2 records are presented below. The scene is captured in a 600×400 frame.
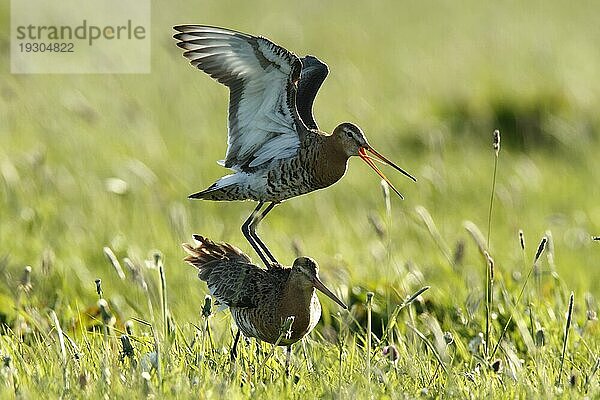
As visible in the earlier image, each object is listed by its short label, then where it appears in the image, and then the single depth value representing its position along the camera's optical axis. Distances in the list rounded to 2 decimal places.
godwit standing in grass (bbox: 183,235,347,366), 10.05
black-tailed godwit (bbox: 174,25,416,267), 10.69
